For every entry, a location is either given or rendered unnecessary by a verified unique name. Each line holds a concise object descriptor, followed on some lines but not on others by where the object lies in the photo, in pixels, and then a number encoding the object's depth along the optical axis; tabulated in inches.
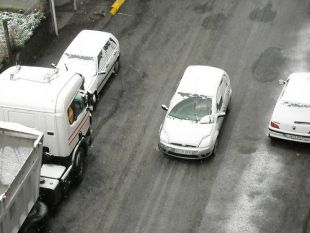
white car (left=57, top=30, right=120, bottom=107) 818.2
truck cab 625.3
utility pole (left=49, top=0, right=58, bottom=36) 967.6
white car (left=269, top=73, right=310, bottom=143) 734.4
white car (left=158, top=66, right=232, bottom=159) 721.0
